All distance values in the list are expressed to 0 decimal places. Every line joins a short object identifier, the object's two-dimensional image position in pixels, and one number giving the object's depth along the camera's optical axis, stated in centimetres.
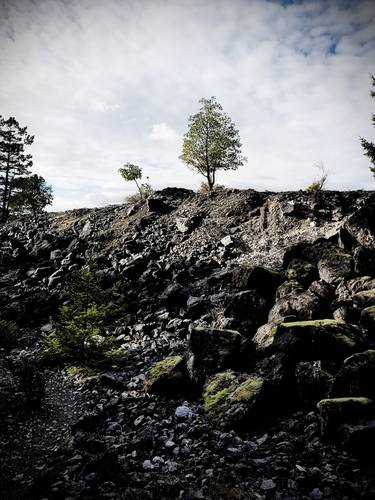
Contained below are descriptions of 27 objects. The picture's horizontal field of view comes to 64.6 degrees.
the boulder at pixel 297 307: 1098
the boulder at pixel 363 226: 1382
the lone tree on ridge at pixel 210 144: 3509
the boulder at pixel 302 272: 1365
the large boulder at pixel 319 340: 880
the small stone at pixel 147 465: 662
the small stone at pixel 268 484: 559
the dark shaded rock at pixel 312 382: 776
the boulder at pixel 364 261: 1223
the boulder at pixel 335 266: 1269
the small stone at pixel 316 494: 520
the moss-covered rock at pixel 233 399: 755
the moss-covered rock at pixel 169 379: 963
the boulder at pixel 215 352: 962
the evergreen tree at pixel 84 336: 1184
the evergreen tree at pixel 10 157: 4469
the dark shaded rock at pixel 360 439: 580
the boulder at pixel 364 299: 1055
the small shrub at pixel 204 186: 4197
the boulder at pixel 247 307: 1238
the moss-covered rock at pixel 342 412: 634
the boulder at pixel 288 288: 1257
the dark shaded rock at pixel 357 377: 695
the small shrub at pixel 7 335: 1485
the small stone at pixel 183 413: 834
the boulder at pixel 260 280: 1389
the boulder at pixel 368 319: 951
